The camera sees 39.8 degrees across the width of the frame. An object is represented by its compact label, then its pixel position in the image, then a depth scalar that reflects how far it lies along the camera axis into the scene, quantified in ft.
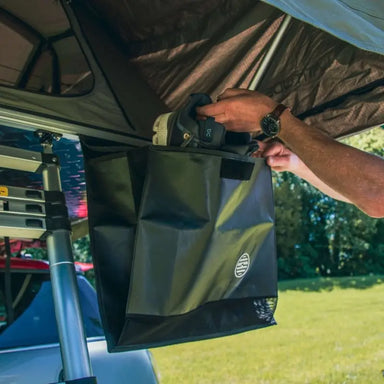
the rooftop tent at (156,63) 6.98
